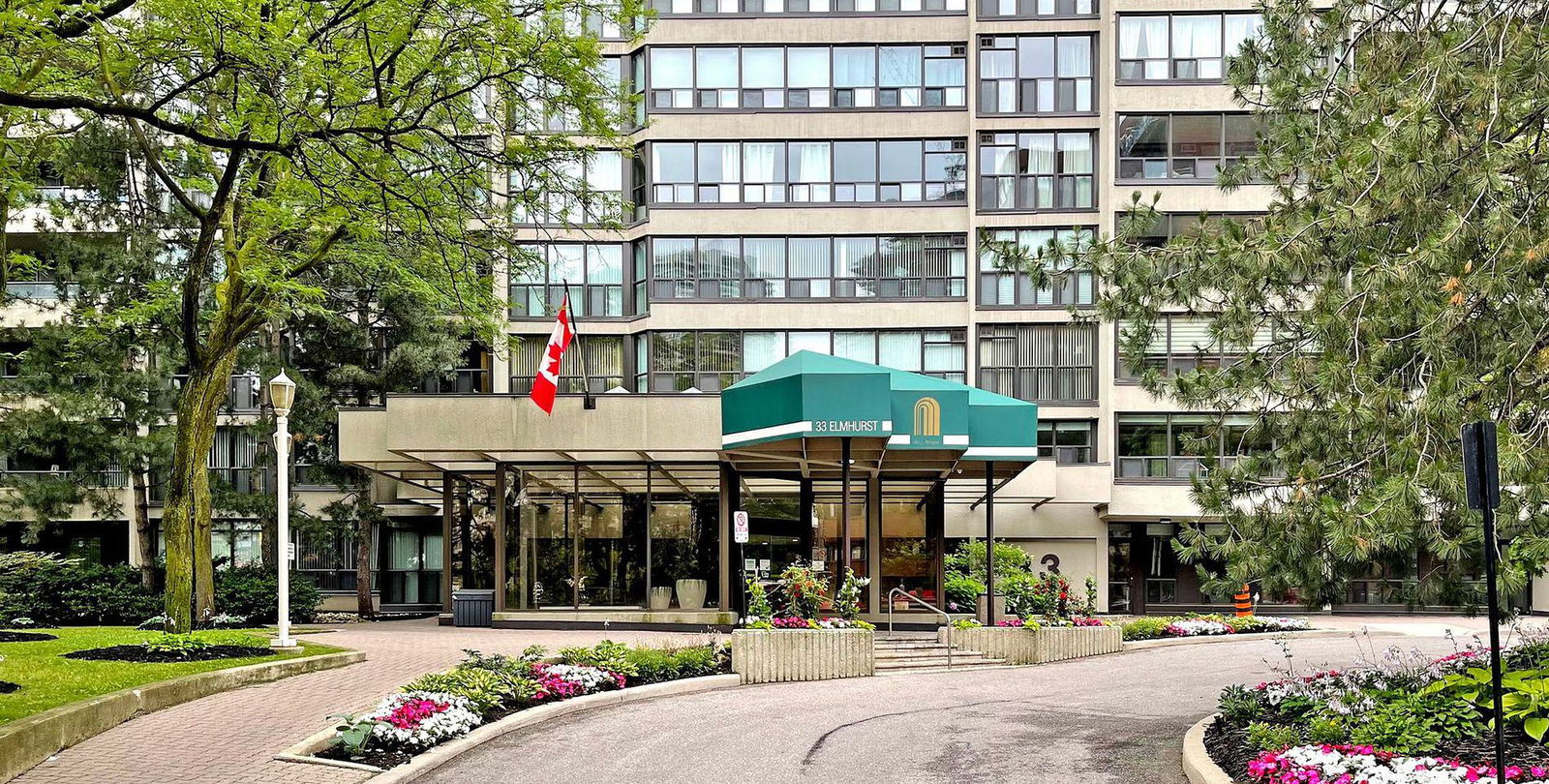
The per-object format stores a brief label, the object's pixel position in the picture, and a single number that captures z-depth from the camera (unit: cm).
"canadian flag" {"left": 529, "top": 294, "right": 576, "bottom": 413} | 2536
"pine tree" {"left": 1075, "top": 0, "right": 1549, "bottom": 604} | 1012
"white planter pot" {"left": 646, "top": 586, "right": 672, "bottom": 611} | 2934
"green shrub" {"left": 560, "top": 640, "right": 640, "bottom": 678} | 1764
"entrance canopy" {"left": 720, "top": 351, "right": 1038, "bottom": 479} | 2156
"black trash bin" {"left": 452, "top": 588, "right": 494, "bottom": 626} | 3014
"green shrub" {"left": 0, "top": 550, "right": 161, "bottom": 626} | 3058
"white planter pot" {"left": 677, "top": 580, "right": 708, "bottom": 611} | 2931
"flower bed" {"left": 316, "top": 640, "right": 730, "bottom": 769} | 1188
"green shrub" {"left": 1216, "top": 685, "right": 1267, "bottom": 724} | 1272
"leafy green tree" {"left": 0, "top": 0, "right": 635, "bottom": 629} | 1095
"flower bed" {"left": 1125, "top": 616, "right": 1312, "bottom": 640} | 2973
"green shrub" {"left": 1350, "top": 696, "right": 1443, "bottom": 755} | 1013
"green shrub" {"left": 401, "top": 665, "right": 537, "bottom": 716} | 1420
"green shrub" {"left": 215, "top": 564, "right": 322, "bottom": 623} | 3064
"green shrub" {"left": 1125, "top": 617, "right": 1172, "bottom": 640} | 2941
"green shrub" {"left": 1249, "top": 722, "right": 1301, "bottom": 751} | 1077
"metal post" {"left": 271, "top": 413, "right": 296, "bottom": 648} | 1952
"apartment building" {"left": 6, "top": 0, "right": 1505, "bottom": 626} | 3984
